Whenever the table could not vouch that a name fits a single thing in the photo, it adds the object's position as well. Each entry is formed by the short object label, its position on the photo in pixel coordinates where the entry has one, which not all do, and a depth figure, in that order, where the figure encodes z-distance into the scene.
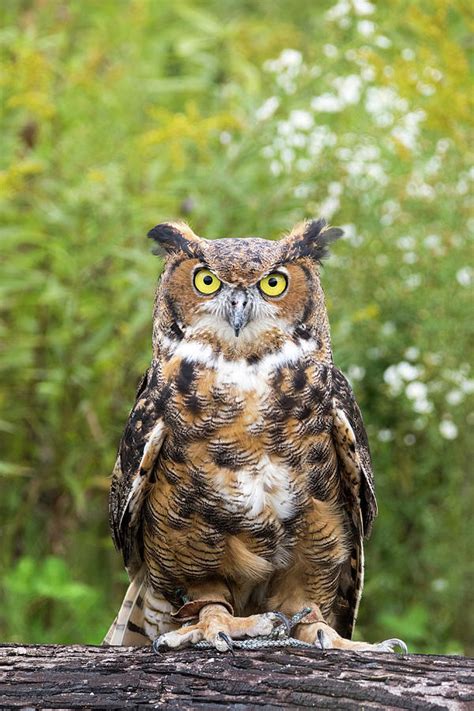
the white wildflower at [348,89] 8.27
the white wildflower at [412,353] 7.96
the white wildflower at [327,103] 8.16
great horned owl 5.33
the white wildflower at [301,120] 8.08
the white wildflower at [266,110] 8.09
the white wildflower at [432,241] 7.96
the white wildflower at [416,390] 7.87
